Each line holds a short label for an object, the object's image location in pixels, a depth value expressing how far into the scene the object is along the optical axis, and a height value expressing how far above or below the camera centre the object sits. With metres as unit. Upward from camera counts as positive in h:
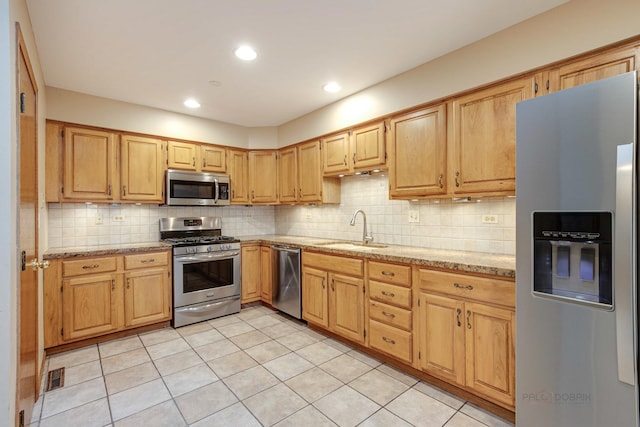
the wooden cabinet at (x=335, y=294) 2.72 -0.81
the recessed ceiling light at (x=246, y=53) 2.33 +1.29
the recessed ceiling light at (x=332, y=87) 3.00 +1.29
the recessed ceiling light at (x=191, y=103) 3.38 +1.28
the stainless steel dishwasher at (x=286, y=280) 3.43 -0.81
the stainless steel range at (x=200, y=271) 3.38 -0.69
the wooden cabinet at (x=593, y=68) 1.62 +0.83
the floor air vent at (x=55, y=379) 2.22 -1.28
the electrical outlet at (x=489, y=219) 2.37 -0.06
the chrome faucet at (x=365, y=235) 3.26 -0.25
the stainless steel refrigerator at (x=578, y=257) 1.25 -0.21
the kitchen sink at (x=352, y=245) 3.03 -0.35
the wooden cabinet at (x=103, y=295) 2.71 -0.81
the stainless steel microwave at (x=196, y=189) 3.59 +0.31
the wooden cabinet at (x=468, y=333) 1.80 -0.80
